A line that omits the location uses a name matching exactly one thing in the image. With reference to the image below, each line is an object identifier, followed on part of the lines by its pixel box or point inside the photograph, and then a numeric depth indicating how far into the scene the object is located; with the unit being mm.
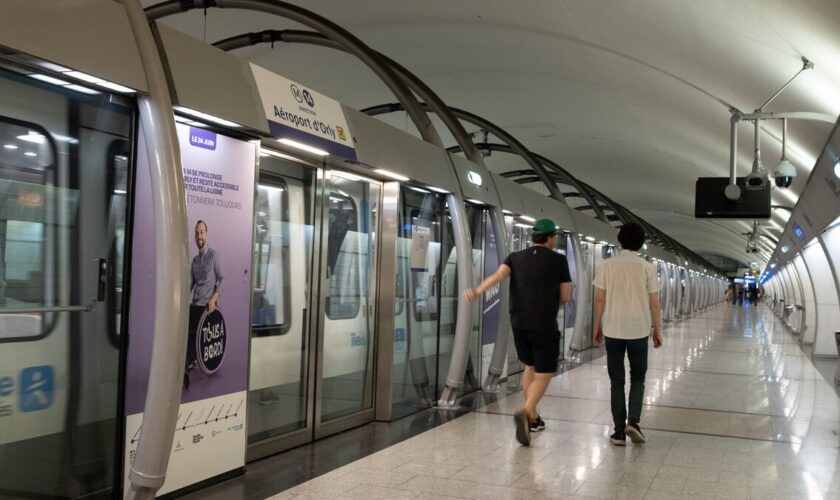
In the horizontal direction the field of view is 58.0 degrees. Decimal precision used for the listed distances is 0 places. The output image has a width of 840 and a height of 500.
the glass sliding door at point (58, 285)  3799
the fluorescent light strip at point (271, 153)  5738
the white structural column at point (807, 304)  20828
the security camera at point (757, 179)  10516
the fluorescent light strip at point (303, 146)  5510
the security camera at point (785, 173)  10211
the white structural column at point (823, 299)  17234
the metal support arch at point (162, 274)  3906
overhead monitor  10977
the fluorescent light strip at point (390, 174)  6765
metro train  3822
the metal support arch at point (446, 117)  7723
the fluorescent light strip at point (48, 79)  3720
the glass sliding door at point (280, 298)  5883
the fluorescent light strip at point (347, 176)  6667
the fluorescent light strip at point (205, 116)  4407
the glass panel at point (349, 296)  6699
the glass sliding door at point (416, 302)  7742
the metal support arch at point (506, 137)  10156
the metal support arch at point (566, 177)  12562
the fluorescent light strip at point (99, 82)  3680
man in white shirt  6488
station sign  5137
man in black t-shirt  6238
